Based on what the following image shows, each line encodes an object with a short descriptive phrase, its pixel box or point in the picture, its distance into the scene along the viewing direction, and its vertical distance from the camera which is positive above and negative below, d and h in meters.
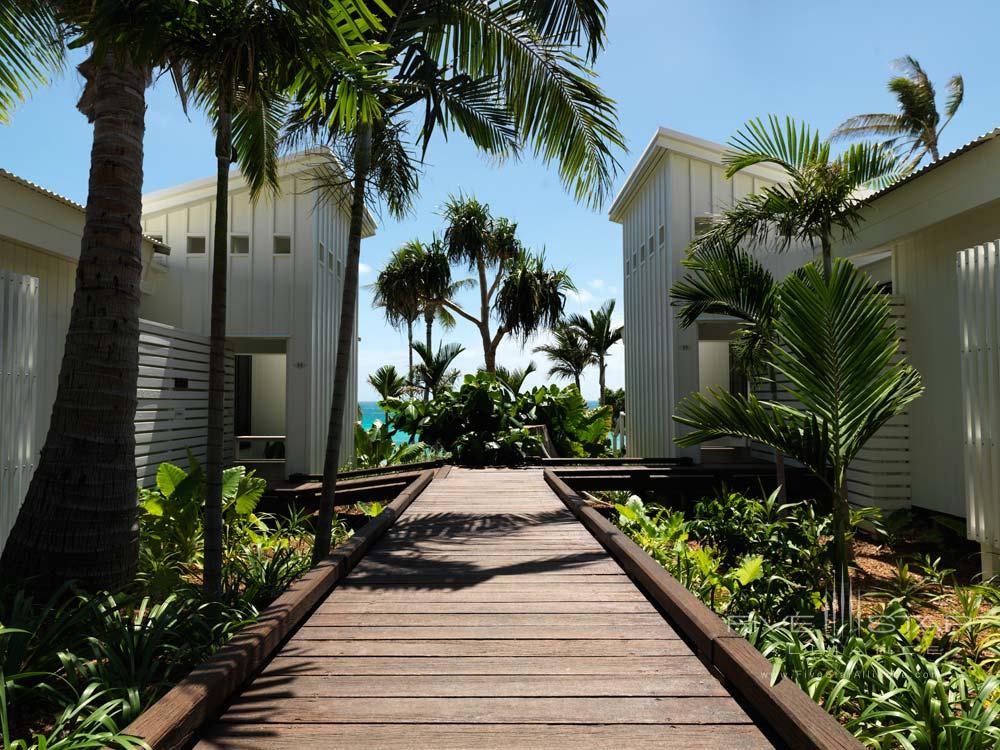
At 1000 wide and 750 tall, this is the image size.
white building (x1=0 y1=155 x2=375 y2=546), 7.94 +2.03
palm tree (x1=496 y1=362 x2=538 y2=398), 20.16 +1.61
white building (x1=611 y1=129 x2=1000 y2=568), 5.41 +1.52
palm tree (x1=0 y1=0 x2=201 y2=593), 4.13 +0.29
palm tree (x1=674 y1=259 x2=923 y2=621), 4.16 +0.32
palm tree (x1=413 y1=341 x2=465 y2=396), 18.69 +1.77
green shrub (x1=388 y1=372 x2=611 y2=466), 11.02 +0.13
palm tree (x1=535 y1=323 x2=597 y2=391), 29.27 +3.27
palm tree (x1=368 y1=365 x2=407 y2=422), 19.59 +1.33
